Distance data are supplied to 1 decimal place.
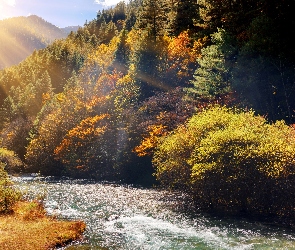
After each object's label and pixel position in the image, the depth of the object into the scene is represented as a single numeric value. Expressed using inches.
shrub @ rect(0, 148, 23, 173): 2614.7
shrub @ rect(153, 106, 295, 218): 1060.5
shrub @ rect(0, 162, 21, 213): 1114.4
